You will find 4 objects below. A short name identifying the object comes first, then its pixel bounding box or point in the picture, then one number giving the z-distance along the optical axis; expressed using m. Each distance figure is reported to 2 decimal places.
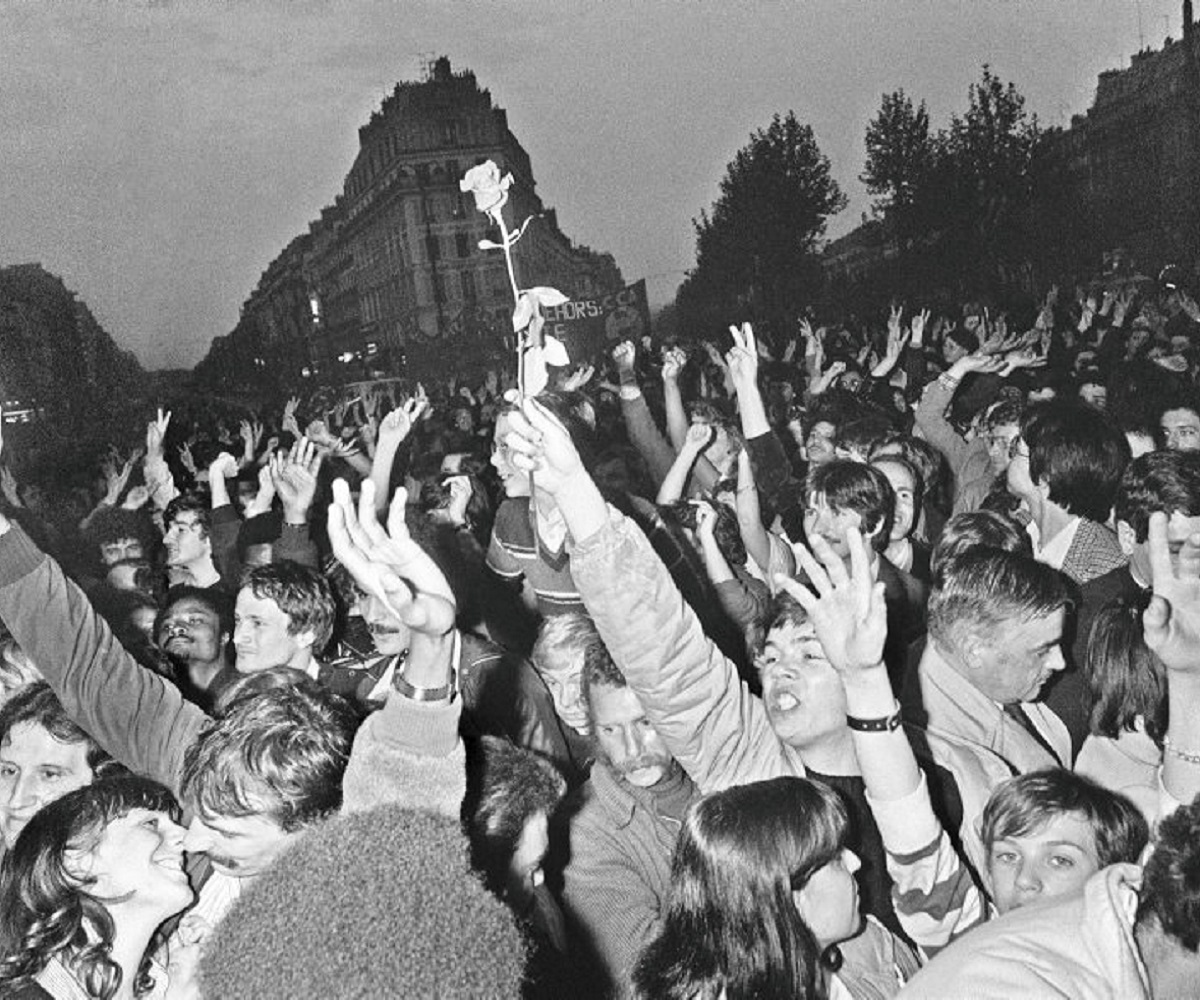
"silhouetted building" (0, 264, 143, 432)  13.36
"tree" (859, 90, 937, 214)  23.59
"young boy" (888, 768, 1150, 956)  2.05
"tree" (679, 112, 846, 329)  25.48
